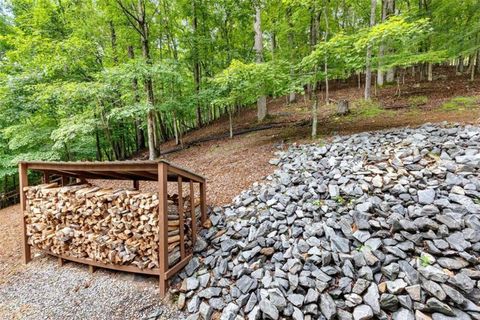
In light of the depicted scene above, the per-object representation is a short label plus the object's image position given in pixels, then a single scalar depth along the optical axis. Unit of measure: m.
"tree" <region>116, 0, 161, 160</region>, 8.12
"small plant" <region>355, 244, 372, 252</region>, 3.24
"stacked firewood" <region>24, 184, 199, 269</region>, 3.95
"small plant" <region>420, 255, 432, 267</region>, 2.88
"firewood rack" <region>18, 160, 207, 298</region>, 3.69
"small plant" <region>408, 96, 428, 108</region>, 9.16
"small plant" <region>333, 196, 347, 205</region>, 4.02
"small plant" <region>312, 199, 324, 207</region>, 4.13
